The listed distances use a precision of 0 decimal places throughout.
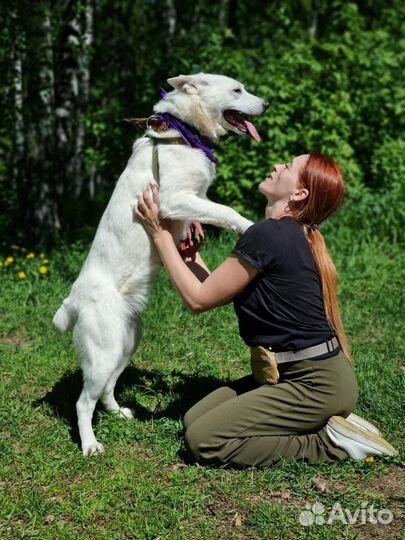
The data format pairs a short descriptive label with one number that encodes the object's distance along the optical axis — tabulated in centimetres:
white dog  362
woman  336
